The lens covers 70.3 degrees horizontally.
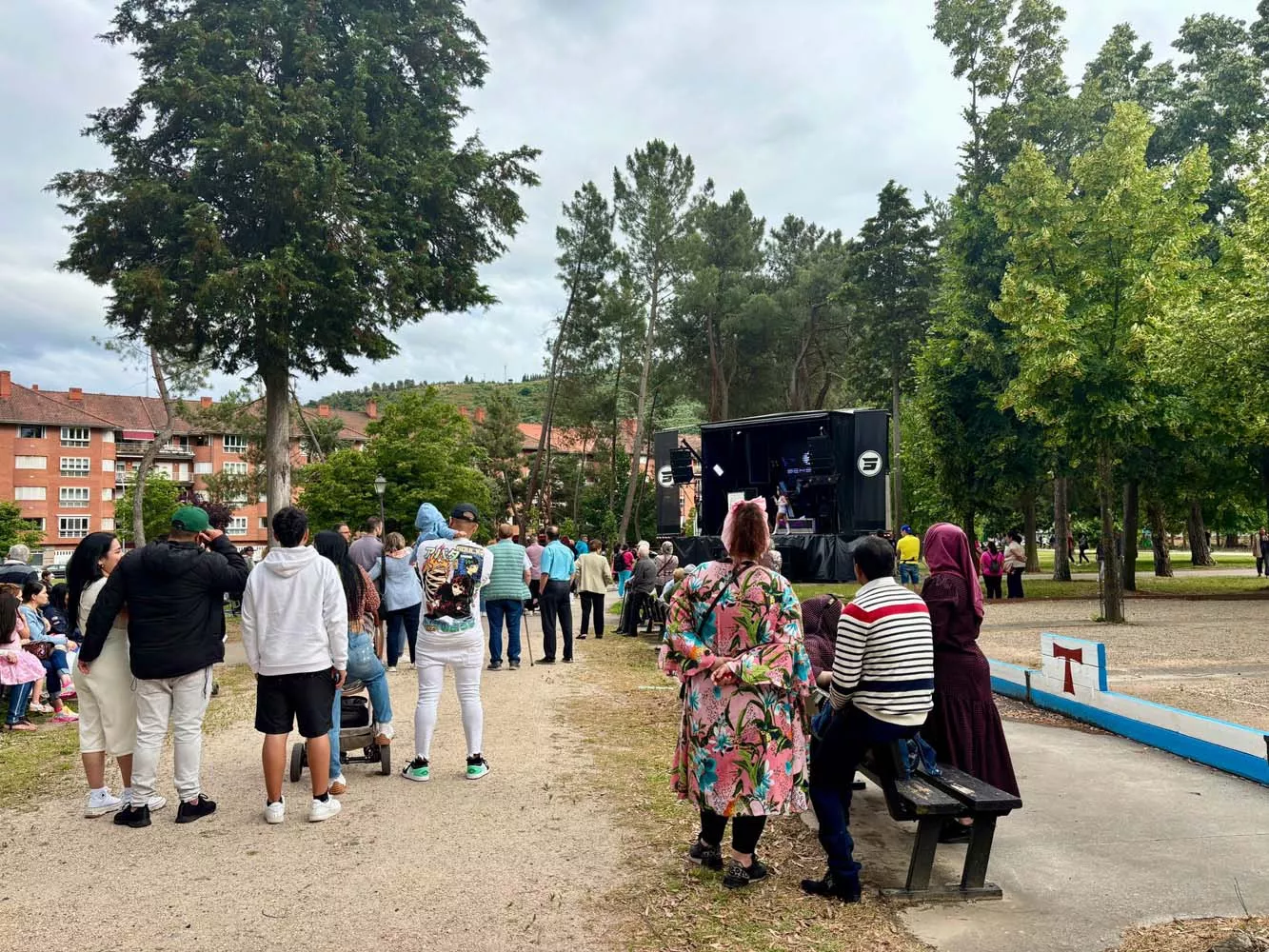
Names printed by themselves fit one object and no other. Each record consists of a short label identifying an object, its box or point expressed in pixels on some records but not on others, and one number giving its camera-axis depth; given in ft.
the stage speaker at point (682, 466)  75.15
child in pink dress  26.66
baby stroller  19.24
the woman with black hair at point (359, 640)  18.80
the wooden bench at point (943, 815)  12.64
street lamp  32.99
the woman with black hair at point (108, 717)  16.92
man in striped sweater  12.96
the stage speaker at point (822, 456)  62.03
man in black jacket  16.34
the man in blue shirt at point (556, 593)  38.27
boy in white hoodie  16.16
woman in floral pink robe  12.66
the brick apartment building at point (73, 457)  228.22
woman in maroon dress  14.80
